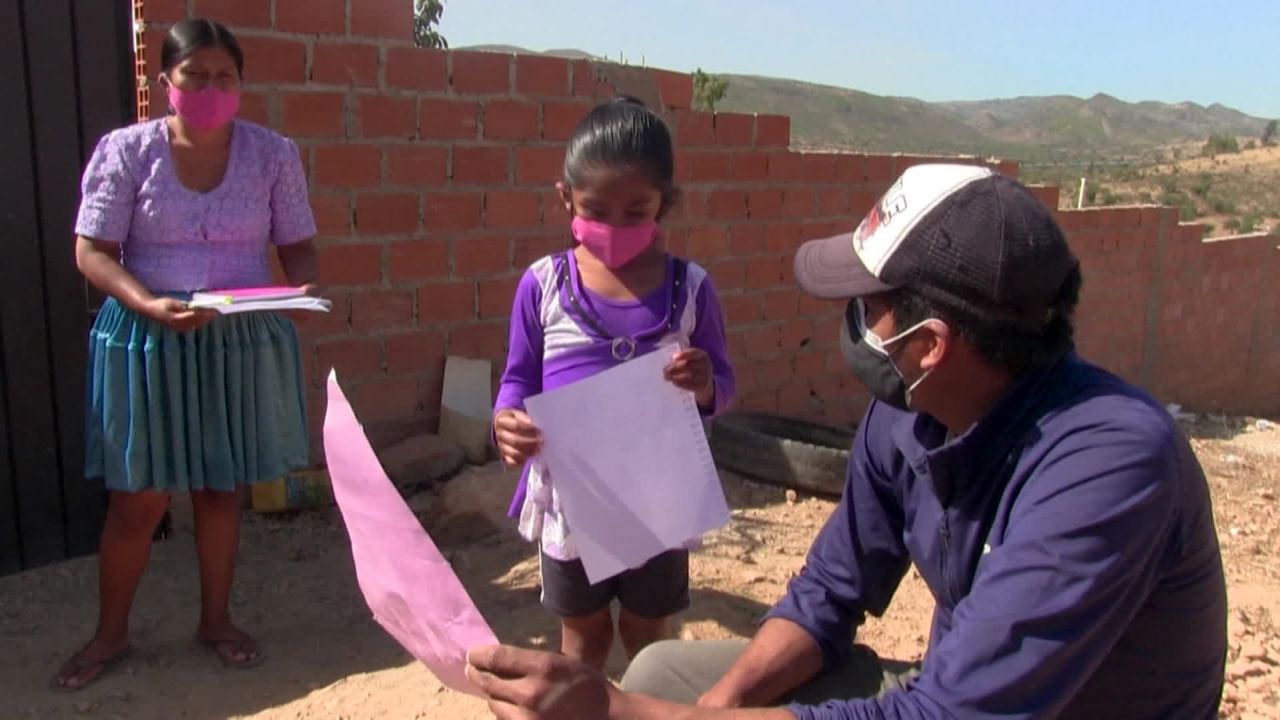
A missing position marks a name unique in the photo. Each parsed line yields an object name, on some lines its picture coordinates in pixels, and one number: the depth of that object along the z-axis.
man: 1.48
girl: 2.53
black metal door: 3.59
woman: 2.99
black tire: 4.95
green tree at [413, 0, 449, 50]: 8.64
